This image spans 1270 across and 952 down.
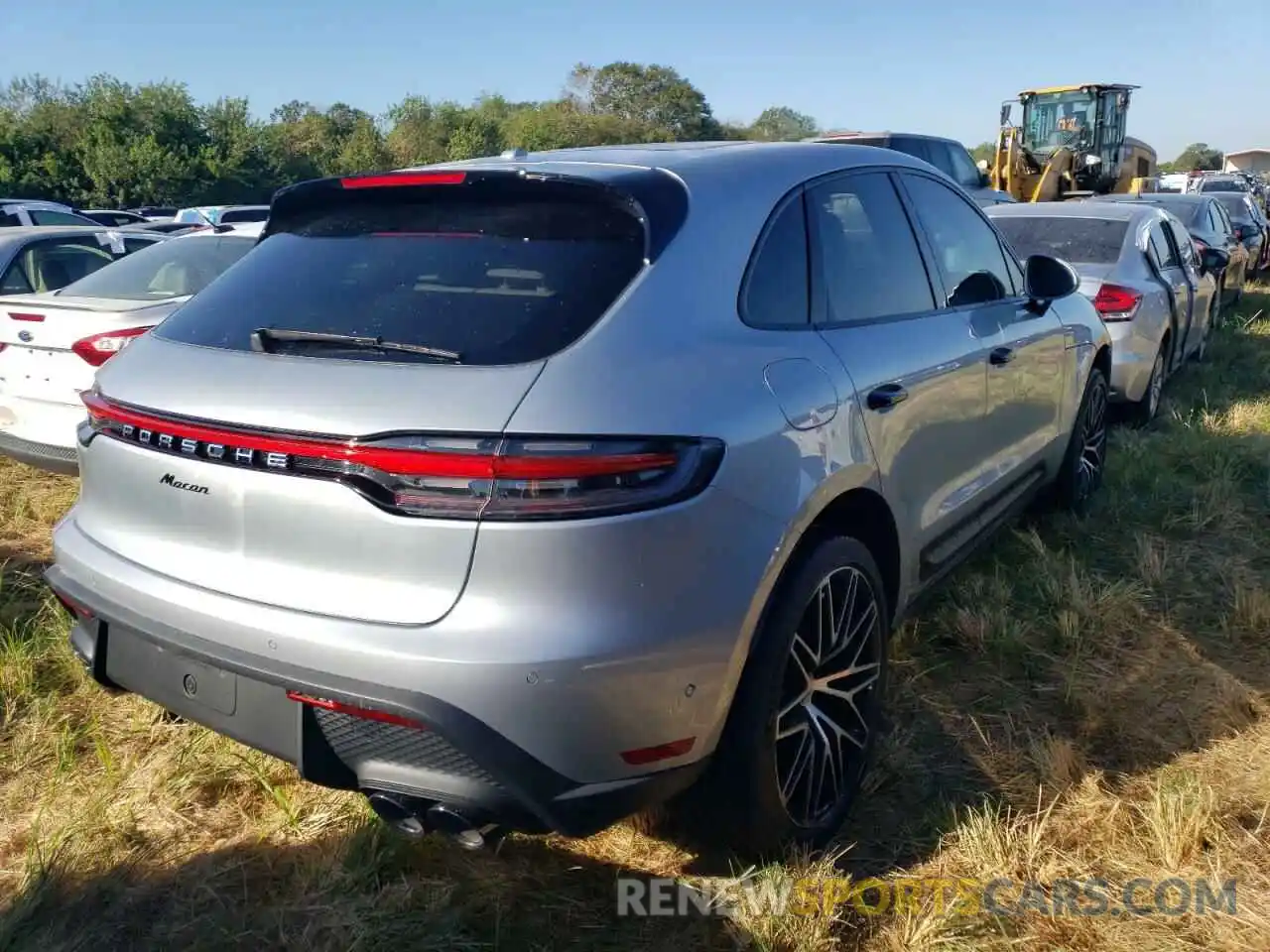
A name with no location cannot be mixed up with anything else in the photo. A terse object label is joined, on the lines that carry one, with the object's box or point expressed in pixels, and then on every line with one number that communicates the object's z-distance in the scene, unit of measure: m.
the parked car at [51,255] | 6.65
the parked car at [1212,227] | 11.44
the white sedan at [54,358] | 4.71
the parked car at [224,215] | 19.83
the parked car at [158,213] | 26.76
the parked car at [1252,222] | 14.77
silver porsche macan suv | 1.93
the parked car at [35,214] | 16.55
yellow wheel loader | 18.55
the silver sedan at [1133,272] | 6.58
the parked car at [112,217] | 19.49
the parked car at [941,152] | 14.88
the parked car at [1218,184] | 23.31
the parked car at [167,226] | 16.57
